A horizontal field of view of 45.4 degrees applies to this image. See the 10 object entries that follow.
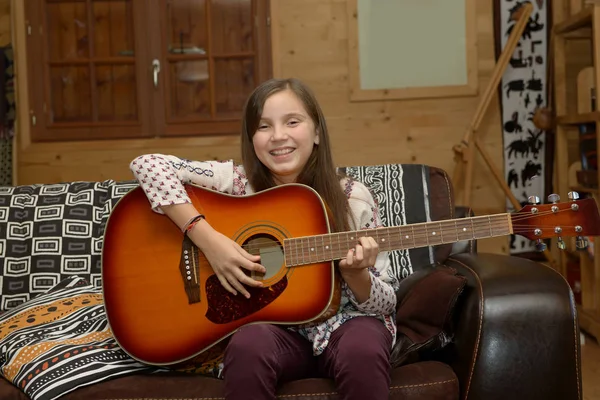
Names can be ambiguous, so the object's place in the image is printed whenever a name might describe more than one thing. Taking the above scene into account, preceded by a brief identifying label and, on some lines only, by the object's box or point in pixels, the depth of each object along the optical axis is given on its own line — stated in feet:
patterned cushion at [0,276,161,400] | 5.34
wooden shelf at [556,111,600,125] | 9.97
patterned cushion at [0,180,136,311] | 7.25
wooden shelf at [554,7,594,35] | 10.18
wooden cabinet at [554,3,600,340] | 10.13
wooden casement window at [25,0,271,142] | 11.99
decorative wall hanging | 11.96
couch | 5.19
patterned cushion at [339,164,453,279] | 7.09
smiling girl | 4.93
